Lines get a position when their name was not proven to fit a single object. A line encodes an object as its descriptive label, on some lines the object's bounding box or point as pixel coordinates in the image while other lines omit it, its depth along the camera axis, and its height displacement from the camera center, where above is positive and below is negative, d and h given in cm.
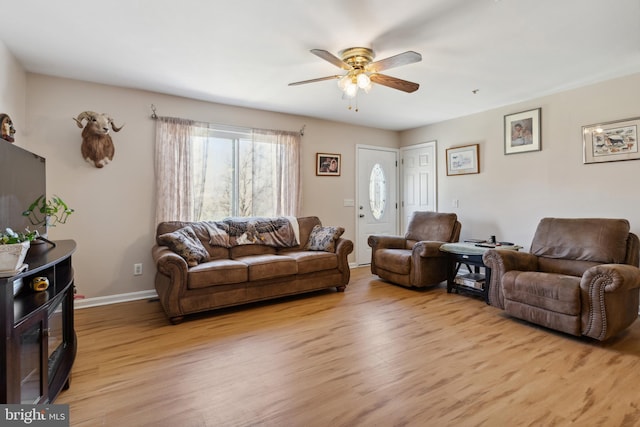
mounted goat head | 326 +81
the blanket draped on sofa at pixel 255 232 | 378 -25
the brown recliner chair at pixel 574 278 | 244 -59
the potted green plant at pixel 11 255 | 128 -17
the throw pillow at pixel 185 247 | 316 -35
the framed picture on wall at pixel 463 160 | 467 +77
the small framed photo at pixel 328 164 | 502 +77
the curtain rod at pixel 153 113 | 376 +119
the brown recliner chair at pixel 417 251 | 397 -55
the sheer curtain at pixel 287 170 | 458 +61
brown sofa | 296 -64
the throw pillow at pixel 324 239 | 404 -36
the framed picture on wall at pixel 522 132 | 396 +101
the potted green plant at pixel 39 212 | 200 +1
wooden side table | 357 -61
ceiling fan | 264 +119
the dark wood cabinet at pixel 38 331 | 127 -57
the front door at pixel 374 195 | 549 +29
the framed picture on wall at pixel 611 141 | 322 +73
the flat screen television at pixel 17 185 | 170 +18
